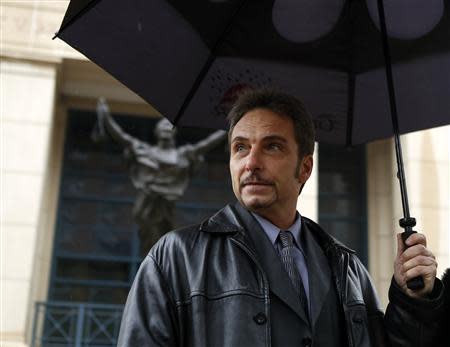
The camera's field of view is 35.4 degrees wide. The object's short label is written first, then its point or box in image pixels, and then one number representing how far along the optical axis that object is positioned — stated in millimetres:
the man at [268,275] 2510
